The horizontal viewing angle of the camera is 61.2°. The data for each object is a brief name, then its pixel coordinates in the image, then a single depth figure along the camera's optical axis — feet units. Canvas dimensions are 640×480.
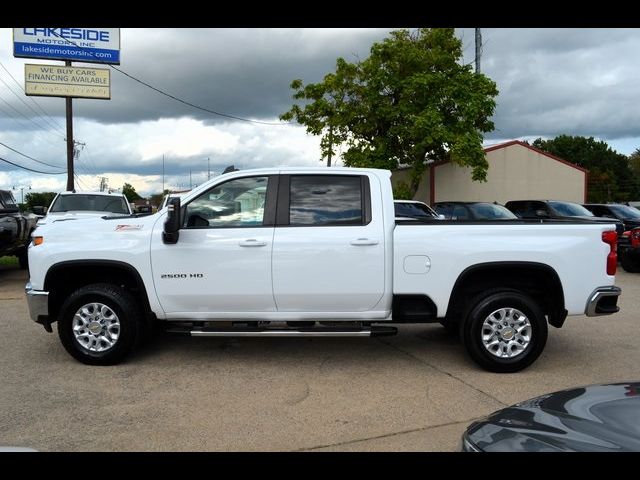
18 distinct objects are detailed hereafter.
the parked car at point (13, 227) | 36.92
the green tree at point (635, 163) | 301.22
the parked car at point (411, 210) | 42.14
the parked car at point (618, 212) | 49.06
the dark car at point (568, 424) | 7.12
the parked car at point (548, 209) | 51.16
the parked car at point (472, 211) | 49.16
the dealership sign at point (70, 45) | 65.00
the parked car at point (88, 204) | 41.32
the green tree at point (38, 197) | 245.04
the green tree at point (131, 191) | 350.37
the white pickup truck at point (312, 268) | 17.07
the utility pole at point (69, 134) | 67.36
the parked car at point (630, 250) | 40.60
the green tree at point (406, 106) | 66.44
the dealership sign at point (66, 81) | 66.64
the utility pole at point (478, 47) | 68.69
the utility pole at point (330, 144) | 73.22
